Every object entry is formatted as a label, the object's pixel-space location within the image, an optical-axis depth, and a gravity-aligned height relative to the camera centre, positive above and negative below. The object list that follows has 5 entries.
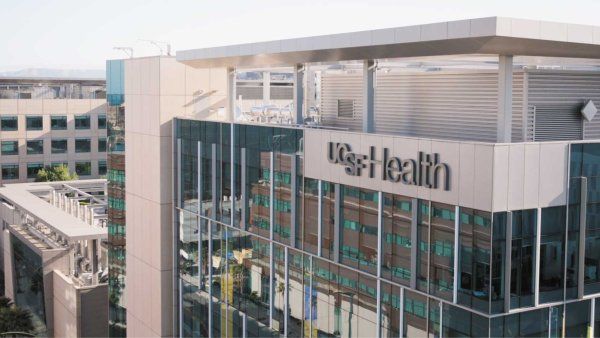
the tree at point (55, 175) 88.19 -7.55
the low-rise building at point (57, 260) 45.97 -9.59
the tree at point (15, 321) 51.31 -13.20
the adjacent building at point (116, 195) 37.97 -4.21
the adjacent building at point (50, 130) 89.81 -2.95
